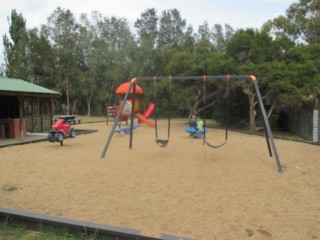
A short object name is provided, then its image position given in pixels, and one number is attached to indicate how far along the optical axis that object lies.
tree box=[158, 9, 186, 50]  44.03
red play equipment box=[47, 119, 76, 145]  9.79
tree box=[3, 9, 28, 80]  29.70
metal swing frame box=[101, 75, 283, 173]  6.37
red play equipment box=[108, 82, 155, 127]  16.78
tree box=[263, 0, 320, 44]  21.00
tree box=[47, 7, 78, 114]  30.97
